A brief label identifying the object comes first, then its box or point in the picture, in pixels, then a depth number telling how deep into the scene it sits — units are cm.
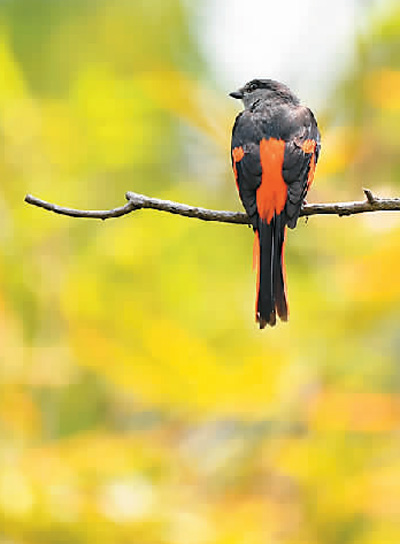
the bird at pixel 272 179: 870
